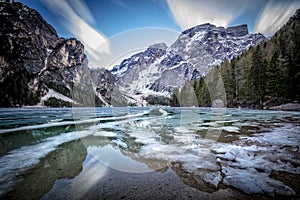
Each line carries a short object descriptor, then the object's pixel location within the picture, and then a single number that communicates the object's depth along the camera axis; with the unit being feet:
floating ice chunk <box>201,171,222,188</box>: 11.73
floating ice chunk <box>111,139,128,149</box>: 23.30
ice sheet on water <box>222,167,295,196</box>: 10.11
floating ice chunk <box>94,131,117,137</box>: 31.80
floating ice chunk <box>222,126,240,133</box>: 34.65
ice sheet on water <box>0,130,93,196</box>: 12.55
